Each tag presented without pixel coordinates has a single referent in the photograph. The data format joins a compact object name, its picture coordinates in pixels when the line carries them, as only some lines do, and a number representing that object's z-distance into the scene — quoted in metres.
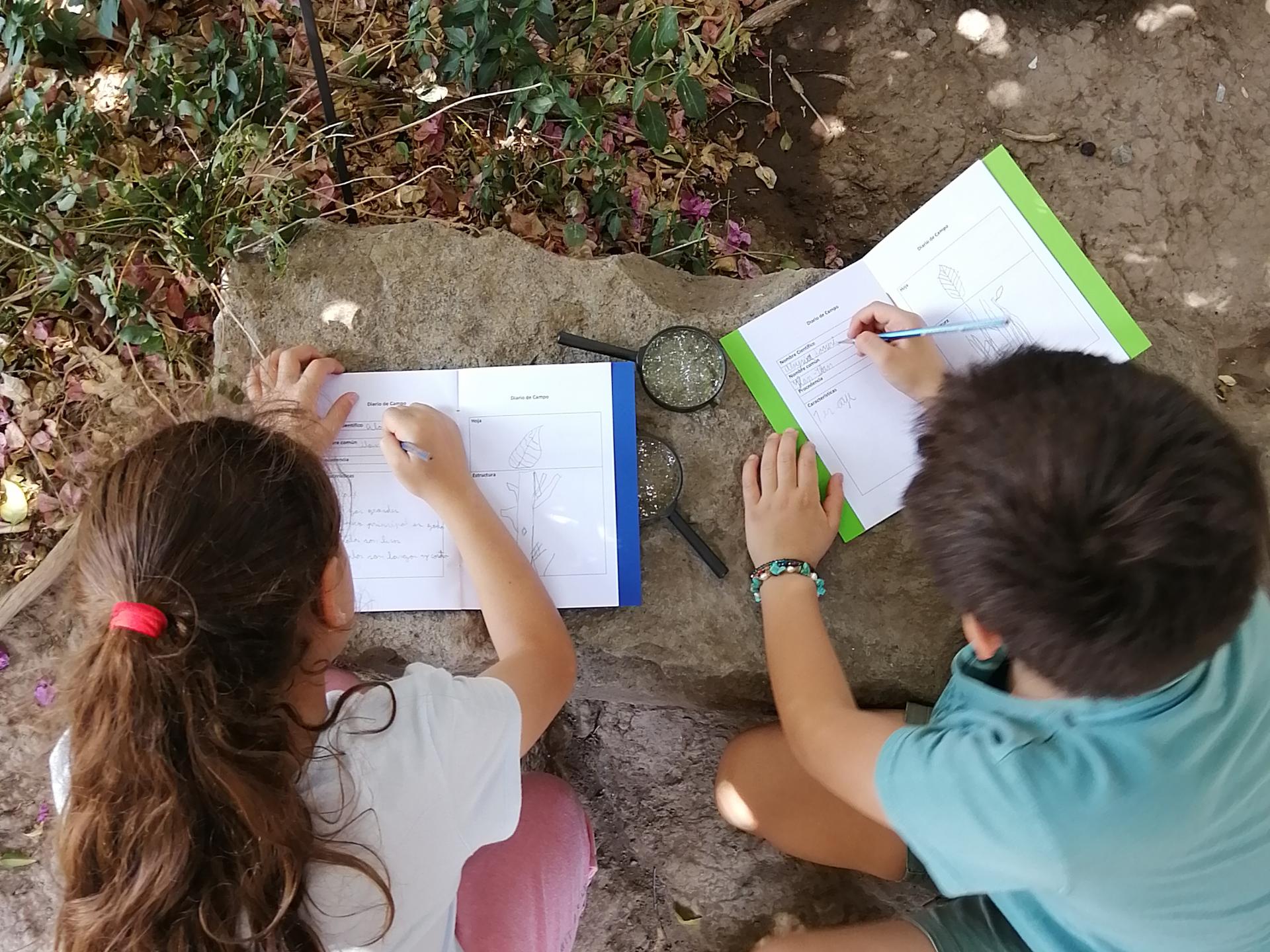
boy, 0.98
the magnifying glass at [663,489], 1.56
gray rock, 1.57
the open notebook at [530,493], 1.55
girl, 1.02
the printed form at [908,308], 1.60
